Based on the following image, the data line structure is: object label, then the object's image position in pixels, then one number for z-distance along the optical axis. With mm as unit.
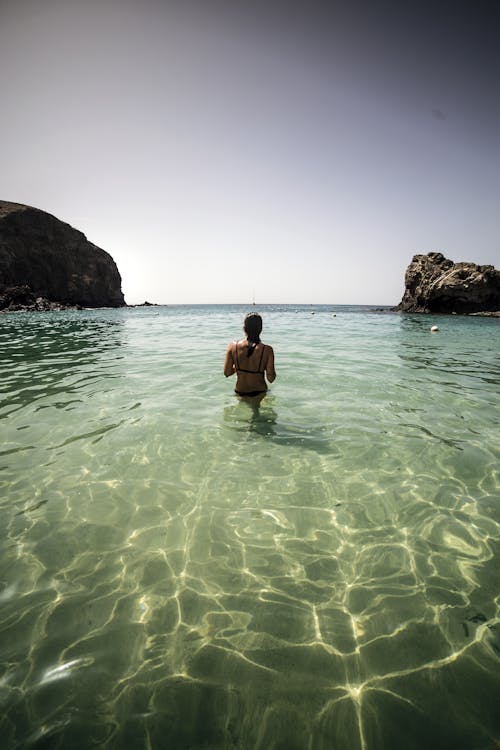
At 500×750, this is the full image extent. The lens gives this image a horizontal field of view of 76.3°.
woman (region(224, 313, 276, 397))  5855
